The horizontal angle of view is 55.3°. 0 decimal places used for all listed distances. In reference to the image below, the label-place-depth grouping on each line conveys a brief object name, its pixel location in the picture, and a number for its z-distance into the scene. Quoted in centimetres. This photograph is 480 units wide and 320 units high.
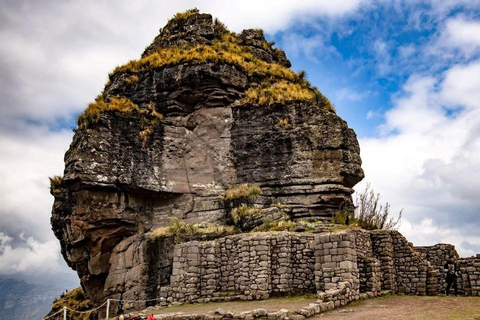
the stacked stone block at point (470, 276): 1803
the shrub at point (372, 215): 2452
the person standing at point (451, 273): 1853
